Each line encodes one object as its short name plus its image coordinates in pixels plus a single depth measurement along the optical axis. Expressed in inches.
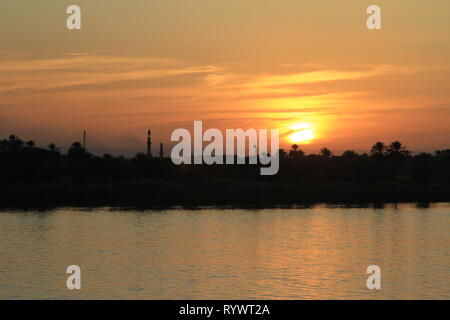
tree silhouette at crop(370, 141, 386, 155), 6638.8
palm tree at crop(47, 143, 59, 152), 6622.1
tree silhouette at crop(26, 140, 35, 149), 6389.3
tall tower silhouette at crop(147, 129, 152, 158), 7093.5
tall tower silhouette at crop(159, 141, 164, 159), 7628.9
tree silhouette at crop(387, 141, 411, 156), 6619.1
